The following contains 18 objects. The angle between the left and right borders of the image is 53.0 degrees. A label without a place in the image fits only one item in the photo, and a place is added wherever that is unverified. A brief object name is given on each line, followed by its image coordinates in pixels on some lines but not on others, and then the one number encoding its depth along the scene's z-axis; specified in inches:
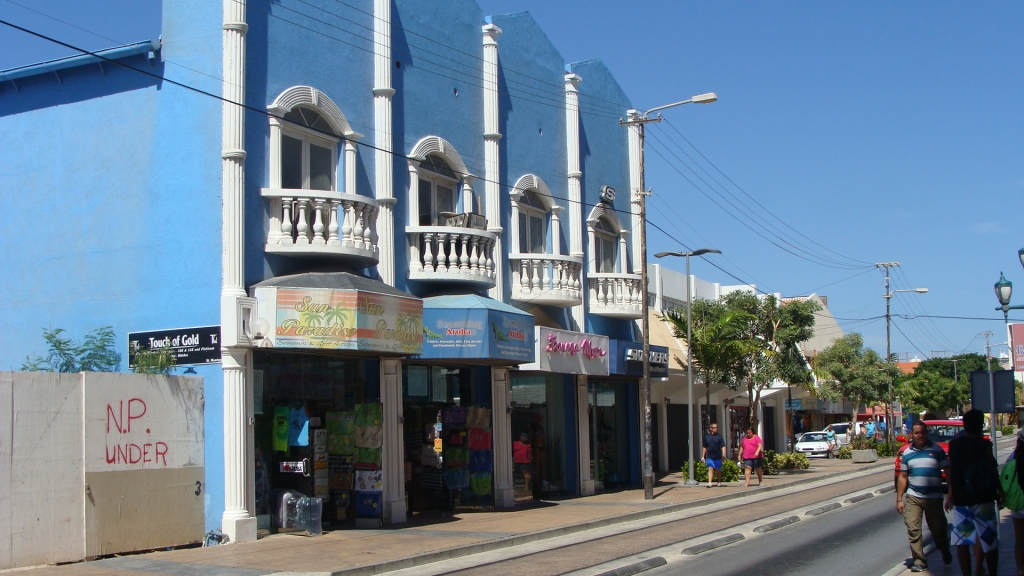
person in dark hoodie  423.2
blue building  644.1
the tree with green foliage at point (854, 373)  1884.8
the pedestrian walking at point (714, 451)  1100.5
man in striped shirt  462.3
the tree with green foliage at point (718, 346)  1227.2
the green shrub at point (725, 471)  1168.2
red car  1387.8
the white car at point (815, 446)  1913.1
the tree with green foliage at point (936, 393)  3216.0
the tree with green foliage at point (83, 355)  663.1
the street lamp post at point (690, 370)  1152.2
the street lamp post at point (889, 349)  2012.4
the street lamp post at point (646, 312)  951.6
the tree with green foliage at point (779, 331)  1457.9
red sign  614.5
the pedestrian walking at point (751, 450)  1105.4
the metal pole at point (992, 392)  544.4
